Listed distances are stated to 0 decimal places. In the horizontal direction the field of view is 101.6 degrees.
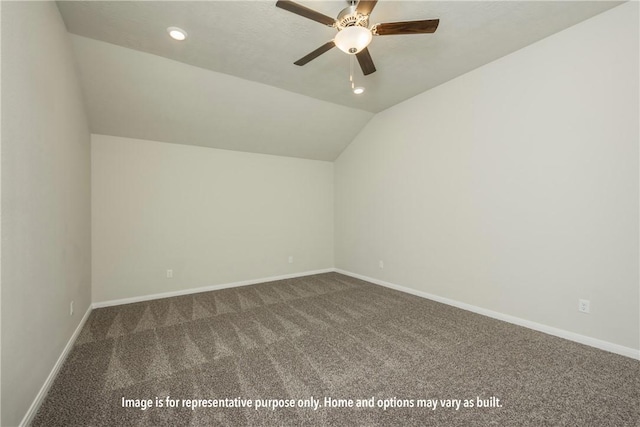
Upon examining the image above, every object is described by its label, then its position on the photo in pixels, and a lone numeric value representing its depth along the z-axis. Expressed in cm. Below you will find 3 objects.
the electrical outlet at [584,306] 238
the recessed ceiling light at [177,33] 240
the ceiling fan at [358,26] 179
